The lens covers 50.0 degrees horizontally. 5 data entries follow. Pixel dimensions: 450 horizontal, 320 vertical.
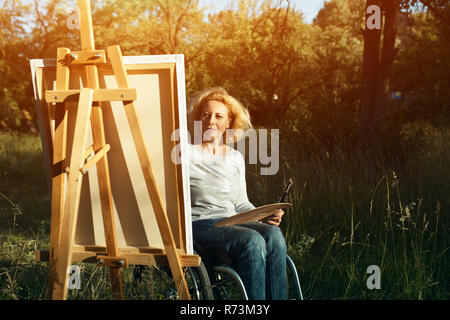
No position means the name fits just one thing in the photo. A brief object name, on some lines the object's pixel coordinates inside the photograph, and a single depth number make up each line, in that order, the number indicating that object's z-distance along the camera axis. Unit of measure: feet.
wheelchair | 7.06
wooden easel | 6.22
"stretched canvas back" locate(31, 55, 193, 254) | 6.58
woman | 7.36
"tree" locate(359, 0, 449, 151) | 18.61
